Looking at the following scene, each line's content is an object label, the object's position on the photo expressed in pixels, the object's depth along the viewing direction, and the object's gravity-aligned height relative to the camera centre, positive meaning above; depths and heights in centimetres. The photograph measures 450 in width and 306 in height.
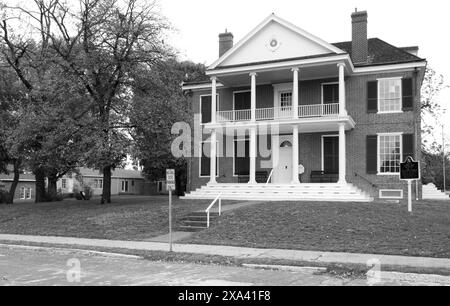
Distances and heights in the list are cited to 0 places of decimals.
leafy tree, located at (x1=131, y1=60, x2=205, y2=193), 2502 +298
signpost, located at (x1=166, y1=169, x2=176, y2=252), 1355 -34
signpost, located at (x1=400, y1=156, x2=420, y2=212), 1719 -9
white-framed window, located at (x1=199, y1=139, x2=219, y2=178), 2927 +48
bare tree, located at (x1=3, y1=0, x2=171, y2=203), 2459 +571
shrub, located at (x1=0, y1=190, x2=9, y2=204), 3581 -221
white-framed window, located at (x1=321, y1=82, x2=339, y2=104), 2623 +412
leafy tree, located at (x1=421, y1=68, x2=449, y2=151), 3969 +541
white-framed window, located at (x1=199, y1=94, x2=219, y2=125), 2952 +367
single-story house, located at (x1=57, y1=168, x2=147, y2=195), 6079 -205
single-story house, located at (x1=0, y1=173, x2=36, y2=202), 5206 -205
